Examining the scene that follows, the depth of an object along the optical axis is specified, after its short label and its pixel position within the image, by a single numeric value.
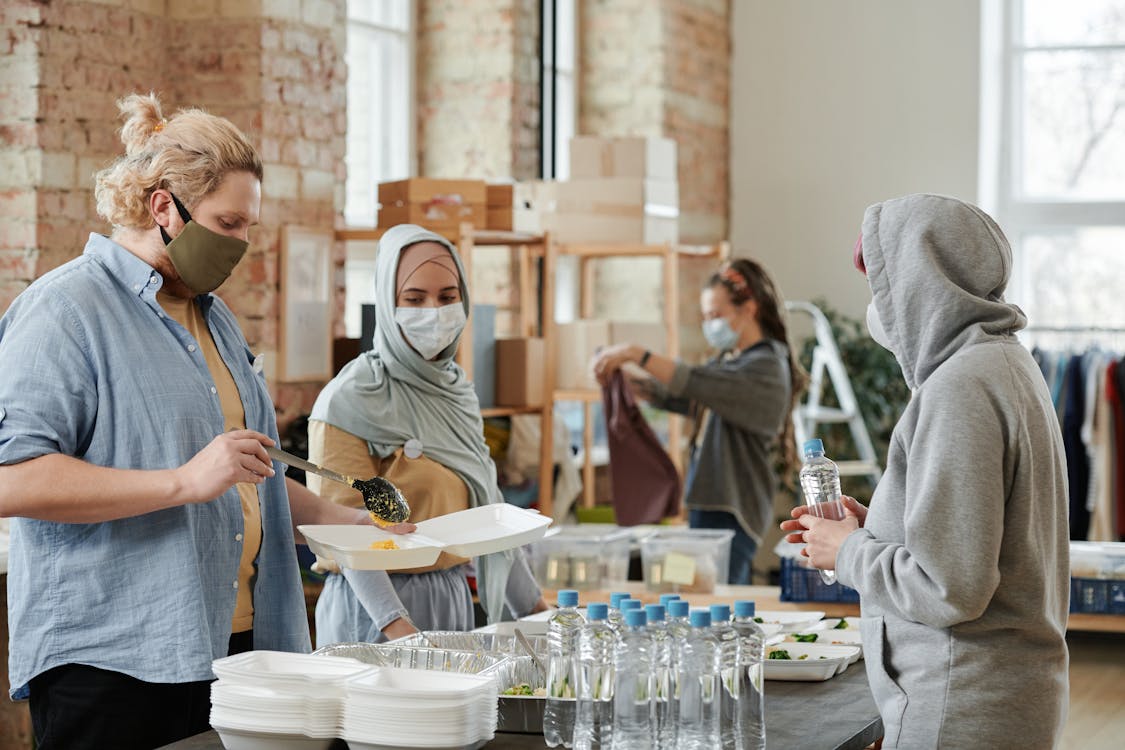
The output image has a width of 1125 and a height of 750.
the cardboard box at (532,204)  5.66
